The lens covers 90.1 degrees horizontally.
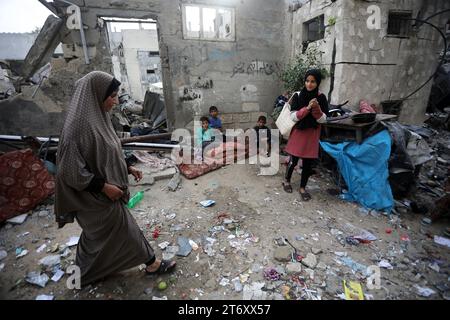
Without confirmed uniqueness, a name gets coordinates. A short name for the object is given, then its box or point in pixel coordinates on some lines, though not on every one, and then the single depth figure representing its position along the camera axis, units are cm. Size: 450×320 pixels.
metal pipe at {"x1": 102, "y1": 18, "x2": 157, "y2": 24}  514
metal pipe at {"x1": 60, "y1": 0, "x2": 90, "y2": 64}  466
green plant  512
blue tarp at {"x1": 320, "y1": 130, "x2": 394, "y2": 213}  290
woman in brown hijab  146
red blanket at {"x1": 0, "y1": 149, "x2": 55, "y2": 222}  291
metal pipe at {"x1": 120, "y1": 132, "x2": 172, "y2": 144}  443
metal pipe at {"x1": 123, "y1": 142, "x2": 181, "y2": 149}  436
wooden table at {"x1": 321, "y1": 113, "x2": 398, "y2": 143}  304
